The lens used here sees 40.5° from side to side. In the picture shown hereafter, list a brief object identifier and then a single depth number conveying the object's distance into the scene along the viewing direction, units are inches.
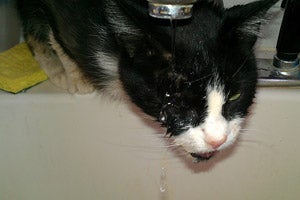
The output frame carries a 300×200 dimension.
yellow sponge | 34.1
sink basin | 33.4
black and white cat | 25.9
